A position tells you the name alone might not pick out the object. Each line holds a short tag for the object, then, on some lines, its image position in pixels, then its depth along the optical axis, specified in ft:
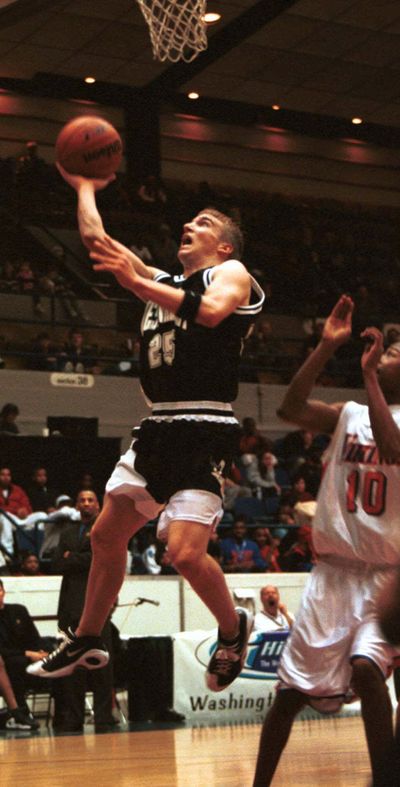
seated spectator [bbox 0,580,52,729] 39.50
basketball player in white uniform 17.63
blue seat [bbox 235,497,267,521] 58.39
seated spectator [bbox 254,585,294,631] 42.45
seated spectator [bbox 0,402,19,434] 58.03
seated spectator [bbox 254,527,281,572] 51.50
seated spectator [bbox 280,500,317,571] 50.70
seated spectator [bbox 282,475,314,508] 57.98
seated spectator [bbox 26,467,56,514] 55.16
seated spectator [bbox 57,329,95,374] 64.41
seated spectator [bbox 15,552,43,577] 44.01
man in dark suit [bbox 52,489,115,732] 37.04
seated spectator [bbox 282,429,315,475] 66.32
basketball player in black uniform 17.53
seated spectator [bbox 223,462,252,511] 58.13
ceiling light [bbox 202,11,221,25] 63.91
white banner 40.60
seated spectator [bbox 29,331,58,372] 63.87
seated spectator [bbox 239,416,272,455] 63.37
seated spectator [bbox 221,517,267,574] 49.44
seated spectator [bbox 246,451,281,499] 61.05
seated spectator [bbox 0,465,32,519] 51.37
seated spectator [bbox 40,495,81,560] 47.19
